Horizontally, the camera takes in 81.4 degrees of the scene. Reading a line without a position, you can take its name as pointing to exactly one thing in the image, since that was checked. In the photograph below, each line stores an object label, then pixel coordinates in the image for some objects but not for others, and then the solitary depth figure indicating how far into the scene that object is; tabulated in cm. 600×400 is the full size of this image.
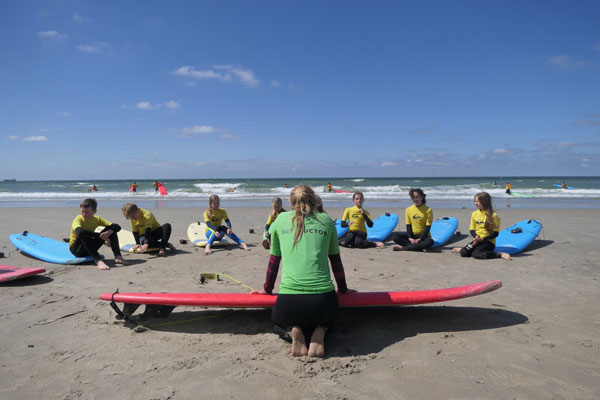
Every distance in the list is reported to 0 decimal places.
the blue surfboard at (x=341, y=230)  787
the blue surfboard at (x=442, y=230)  721
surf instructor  271
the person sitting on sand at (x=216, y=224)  708
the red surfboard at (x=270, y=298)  309
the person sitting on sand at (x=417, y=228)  669
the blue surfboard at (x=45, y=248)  577
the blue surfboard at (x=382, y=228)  781
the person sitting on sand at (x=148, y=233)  654
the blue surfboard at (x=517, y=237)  656
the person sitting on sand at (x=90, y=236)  557
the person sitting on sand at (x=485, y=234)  599
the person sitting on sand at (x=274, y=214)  642
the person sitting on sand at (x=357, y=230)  714
